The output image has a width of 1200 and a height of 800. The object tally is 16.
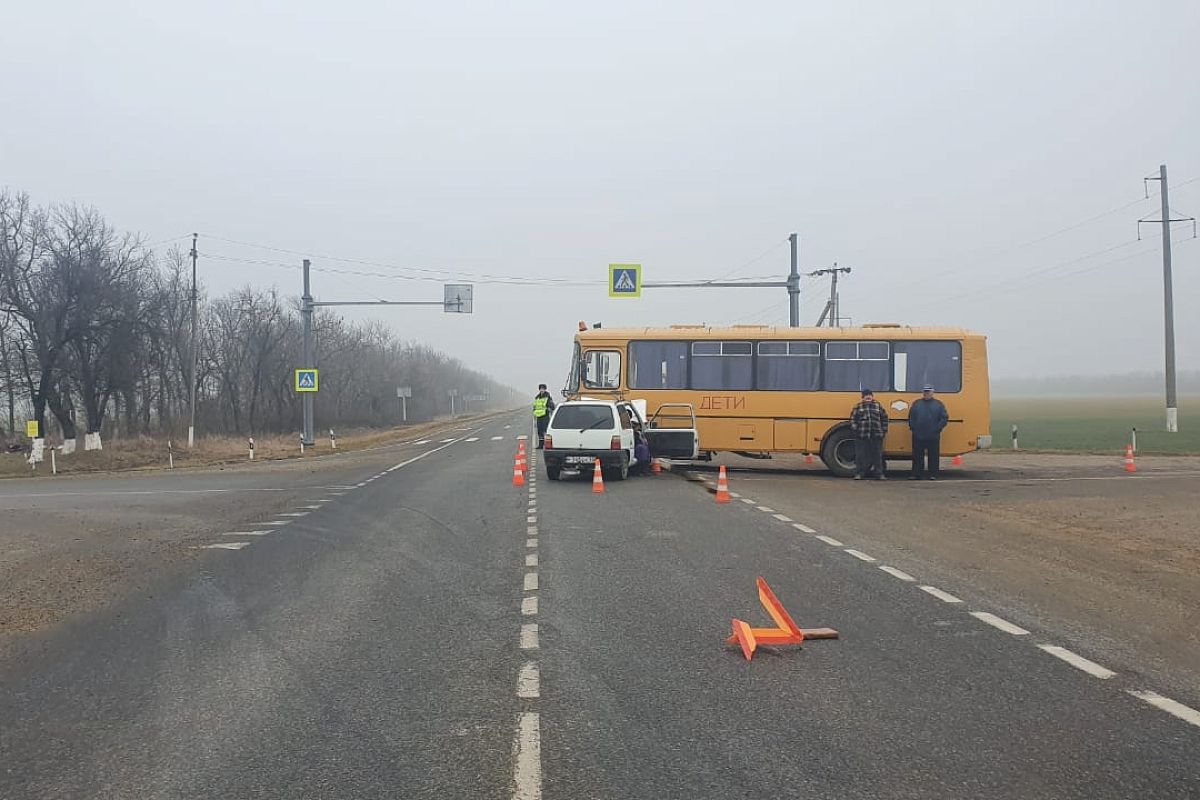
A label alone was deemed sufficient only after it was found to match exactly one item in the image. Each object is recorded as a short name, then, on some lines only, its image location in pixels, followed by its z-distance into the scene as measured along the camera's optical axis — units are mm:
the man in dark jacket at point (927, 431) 20562
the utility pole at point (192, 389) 38594
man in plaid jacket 20531
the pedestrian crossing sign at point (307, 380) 37612
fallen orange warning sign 6297
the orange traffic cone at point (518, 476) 19234
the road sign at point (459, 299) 34625
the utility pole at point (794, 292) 31641
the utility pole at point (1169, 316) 35031
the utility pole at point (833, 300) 36144
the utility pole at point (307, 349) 36406
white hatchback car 19703
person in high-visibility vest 28734
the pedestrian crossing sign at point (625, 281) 31812
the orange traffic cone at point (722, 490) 15750
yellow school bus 22031
